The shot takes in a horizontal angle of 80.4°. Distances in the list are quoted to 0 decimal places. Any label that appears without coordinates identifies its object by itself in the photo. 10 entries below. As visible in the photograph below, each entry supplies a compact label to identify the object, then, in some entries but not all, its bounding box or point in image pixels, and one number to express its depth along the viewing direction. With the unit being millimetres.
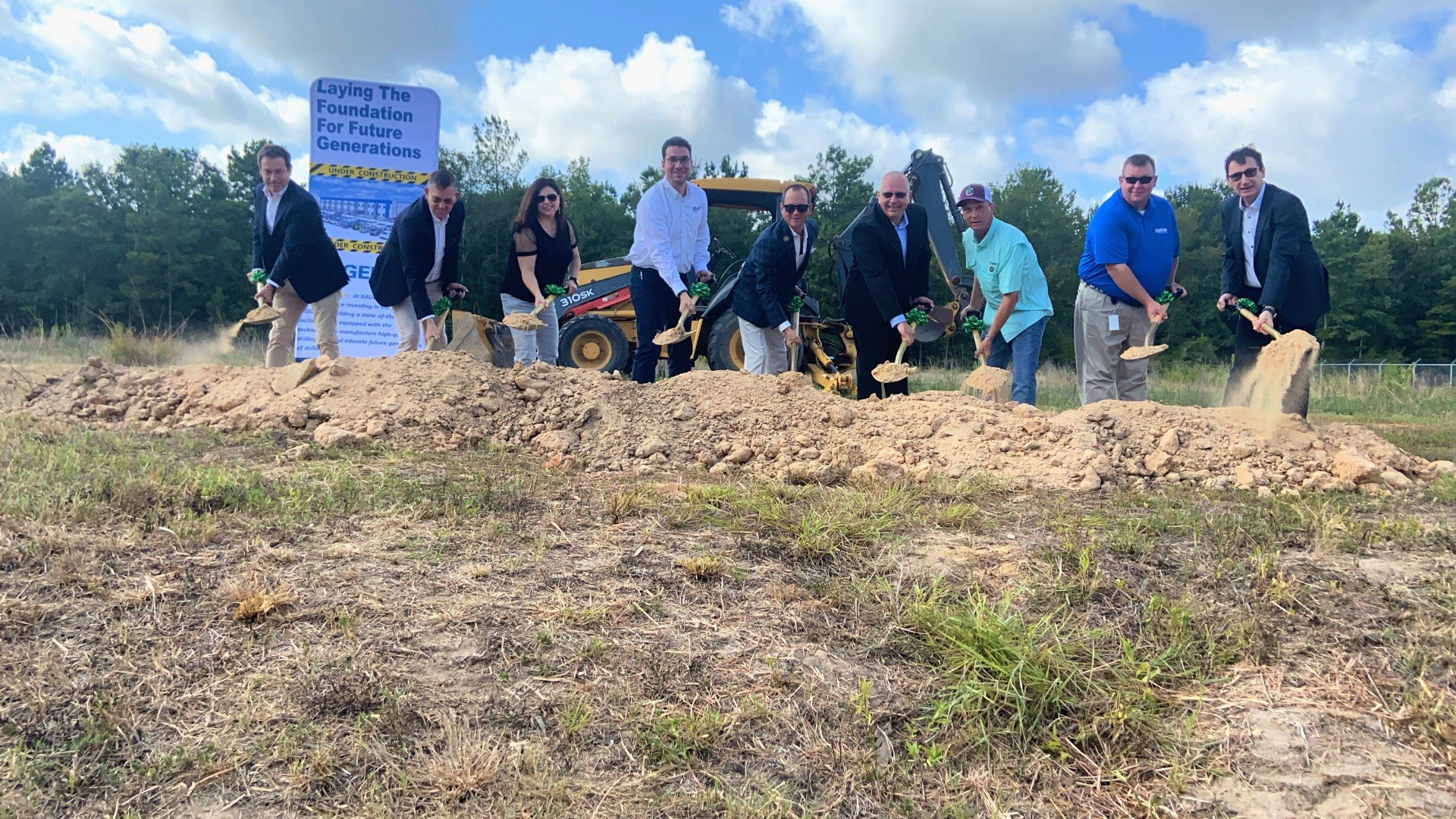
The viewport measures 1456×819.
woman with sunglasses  6055
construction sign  8727
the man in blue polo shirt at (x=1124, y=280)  5070
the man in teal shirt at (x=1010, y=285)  5477
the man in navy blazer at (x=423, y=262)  5703
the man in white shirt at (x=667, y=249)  5773
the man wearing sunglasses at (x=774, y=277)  5566
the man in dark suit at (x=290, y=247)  5840
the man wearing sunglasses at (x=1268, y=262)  4832
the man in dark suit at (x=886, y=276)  5293
